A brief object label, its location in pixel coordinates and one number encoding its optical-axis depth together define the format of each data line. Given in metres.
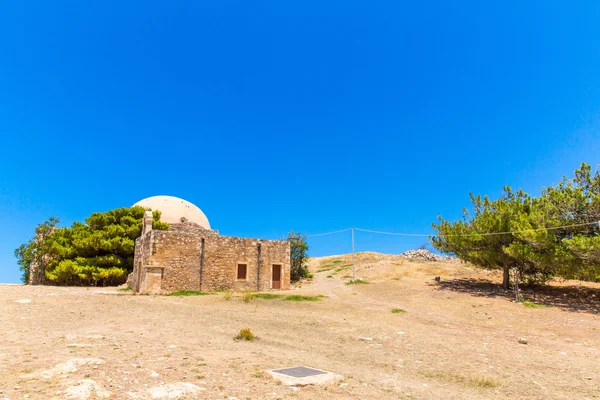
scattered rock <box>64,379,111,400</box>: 3.89
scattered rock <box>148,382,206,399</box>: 4.09
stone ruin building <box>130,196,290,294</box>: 18.19
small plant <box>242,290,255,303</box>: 15.61
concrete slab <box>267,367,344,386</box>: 4.89
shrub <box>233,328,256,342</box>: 8.15
